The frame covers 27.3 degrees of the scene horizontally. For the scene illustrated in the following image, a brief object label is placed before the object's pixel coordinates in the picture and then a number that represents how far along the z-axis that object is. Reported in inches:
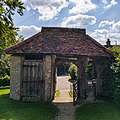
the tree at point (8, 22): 499.5
